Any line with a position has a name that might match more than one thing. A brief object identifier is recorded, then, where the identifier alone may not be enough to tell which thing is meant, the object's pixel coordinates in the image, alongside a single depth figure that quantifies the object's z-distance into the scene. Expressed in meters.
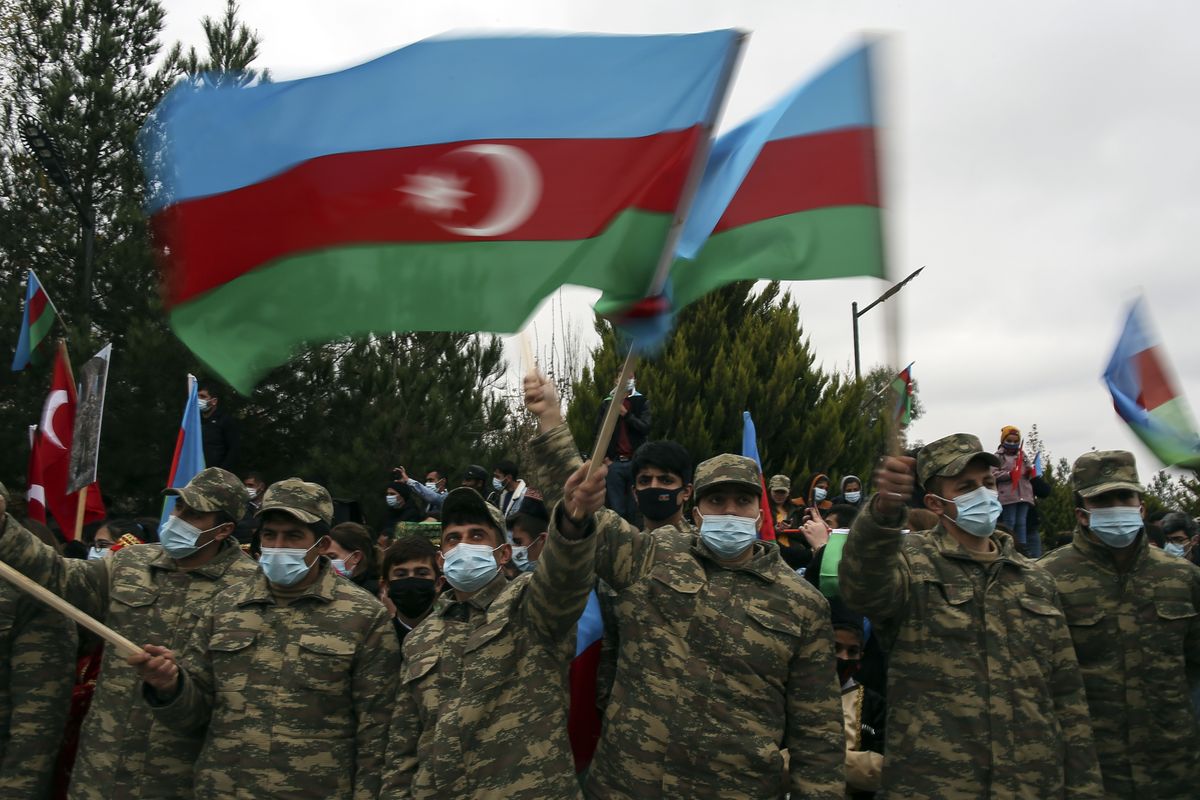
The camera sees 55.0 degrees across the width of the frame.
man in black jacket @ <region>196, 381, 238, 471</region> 10.19
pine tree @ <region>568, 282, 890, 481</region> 22.80
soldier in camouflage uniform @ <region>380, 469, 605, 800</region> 3.85
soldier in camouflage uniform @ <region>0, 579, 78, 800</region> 5.00
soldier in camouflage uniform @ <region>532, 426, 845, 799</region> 3.93
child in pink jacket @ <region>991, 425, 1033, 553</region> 11.35
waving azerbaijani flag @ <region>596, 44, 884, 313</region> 3.69
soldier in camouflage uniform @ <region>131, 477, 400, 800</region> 4.27
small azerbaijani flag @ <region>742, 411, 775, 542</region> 8.10
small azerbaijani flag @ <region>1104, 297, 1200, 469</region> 5.16
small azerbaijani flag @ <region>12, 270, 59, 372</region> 9.64
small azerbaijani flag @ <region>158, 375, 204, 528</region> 8.21
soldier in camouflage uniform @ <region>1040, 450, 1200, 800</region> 4.62
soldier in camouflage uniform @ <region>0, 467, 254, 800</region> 4.59
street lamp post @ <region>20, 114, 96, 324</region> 12.09
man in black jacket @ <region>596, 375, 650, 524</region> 8.95
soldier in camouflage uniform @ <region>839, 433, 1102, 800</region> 4.15
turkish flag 8.41
